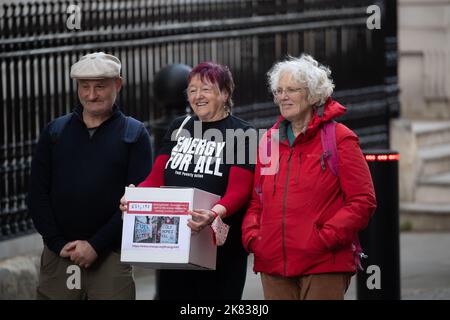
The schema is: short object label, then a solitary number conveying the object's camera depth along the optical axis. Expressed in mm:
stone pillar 23659
